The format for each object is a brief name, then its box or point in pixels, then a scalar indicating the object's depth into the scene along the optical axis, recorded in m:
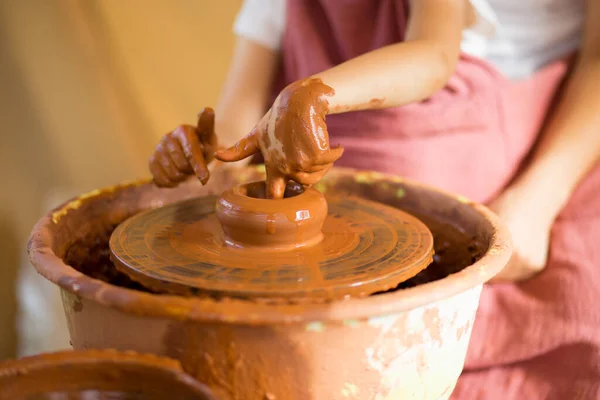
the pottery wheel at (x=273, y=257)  0.63
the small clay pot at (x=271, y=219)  0.71
